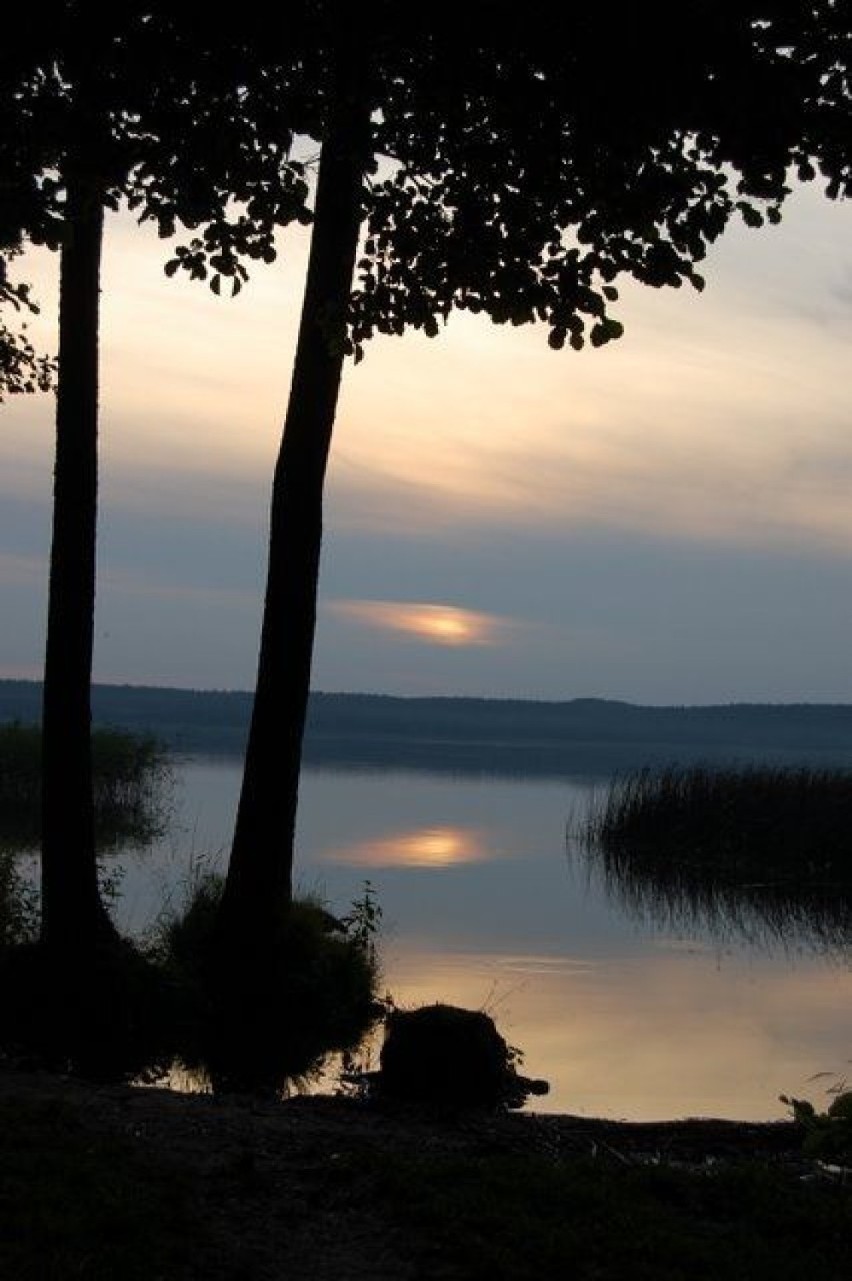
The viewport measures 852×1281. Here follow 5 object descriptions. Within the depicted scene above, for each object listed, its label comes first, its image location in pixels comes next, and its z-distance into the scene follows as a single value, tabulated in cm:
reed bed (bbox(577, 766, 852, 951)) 2764
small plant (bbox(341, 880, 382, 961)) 1642
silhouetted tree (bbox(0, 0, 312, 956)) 898
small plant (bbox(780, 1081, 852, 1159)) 893
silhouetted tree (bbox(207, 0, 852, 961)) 875
